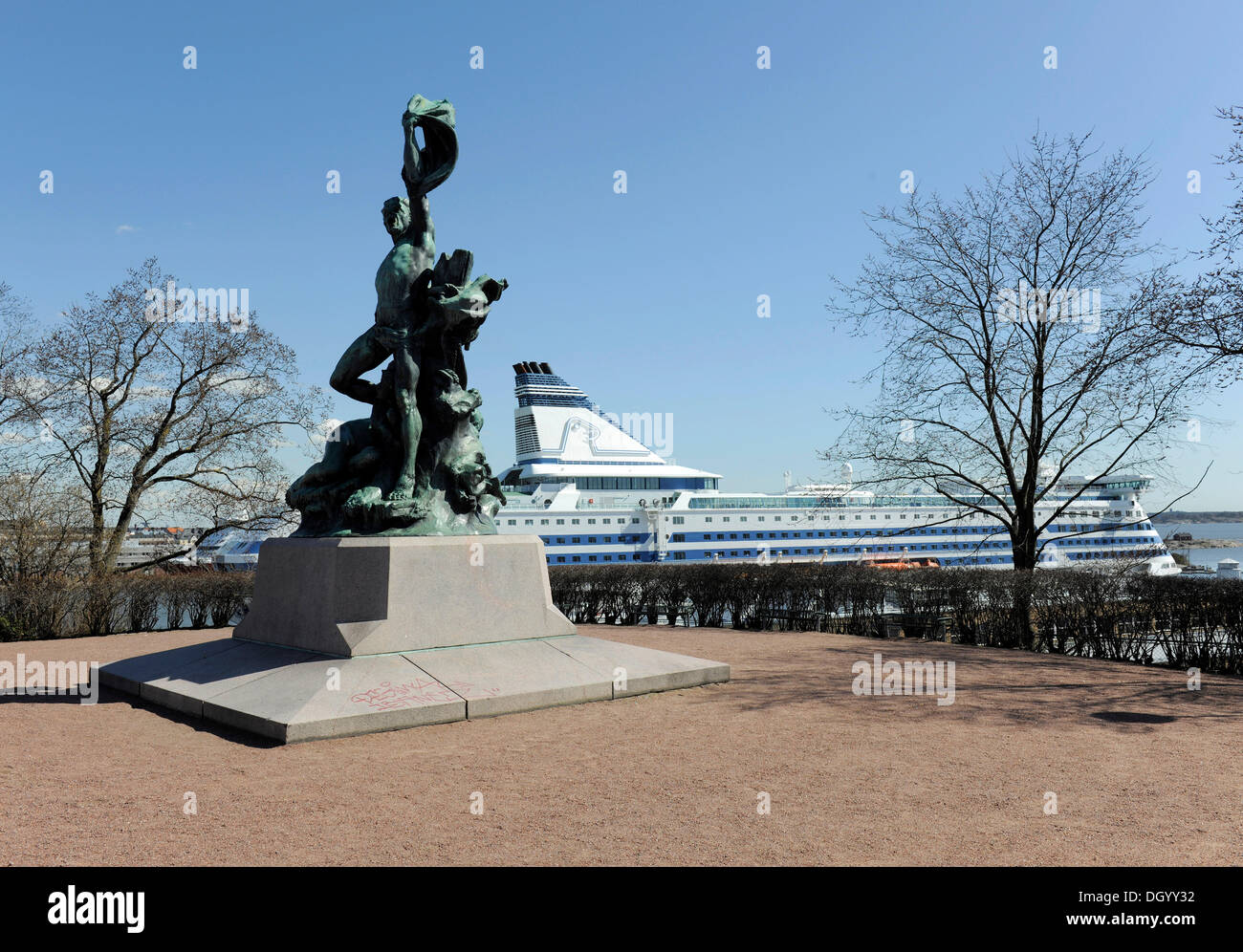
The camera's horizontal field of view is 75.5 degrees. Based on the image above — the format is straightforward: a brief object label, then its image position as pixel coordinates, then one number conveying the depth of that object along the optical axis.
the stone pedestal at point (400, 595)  8.28
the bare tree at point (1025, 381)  16.53
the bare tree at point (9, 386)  19.30
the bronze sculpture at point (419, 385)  9.57
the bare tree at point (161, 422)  19.77
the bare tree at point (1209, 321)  11.21
